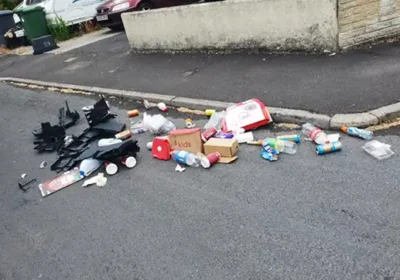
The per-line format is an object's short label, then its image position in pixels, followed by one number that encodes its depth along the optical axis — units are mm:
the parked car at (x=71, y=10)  14559
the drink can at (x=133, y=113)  5945
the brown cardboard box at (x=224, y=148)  4059
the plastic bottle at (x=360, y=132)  3903
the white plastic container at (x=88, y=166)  4359
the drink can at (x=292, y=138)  4133
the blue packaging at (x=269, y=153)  3922
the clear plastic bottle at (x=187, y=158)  4102
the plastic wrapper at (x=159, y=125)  5035
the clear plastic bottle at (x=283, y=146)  3999
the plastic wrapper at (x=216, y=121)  4797
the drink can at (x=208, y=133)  4467
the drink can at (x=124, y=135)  5053
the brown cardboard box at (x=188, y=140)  4246
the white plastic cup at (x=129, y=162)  4355
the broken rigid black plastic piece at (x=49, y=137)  5418
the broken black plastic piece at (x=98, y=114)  5406
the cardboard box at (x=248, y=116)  4574
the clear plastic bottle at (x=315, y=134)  3982
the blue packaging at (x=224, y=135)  4406
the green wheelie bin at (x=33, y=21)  14117
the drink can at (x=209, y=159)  4000
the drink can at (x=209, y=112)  5283
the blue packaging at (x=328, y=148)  3791
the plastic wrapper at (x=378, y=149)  3551
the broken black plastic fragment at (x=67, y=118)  6059
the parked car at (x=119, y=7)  12323
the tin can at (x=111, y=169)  4273
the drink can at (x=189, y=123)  5090
